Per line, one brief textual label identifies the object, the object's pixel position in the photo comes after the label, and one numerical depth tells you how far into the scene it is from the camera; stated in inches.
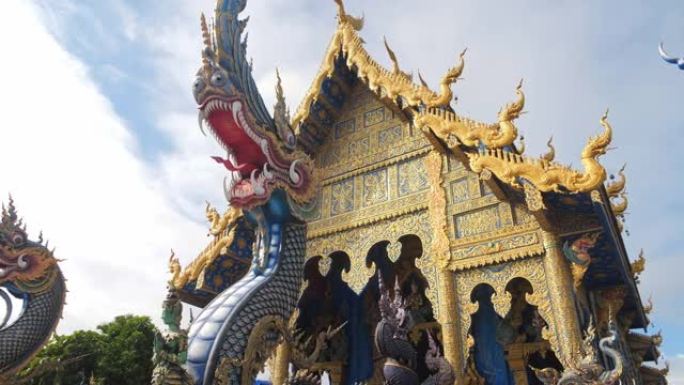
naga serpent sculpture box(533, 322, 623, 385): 188.1
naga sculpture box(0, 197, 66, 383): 272.4
